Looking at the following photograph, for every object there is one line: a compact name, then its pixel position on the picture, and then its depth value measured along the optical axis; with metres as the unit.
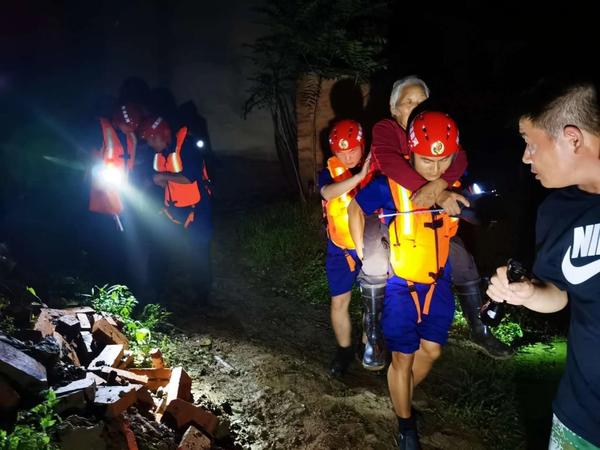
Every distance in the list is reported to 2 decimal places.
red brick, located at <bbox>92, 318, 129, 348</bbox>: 4.05
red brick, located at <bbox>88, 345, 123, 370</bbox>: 3.58
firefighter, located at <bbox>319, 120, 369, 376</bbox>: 3.95
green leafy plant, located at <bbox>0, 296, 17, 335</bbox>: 3.52
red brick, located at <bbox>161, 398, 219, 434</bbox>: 3.34
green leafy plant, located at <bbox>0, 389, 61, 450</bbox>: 2.38
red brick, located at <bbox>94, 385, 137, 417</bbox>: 2.92
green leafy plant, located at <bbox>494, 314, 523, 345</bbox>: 5.41
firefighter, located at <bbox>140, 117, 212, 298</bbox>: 5.32
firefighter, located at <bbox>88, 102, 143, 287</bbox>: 5.61
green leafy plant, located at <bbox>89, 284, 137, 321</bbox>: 4.75
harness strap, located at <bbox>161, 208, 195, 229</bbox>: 5.53
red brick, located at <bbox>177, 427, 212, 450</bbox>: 3.05
